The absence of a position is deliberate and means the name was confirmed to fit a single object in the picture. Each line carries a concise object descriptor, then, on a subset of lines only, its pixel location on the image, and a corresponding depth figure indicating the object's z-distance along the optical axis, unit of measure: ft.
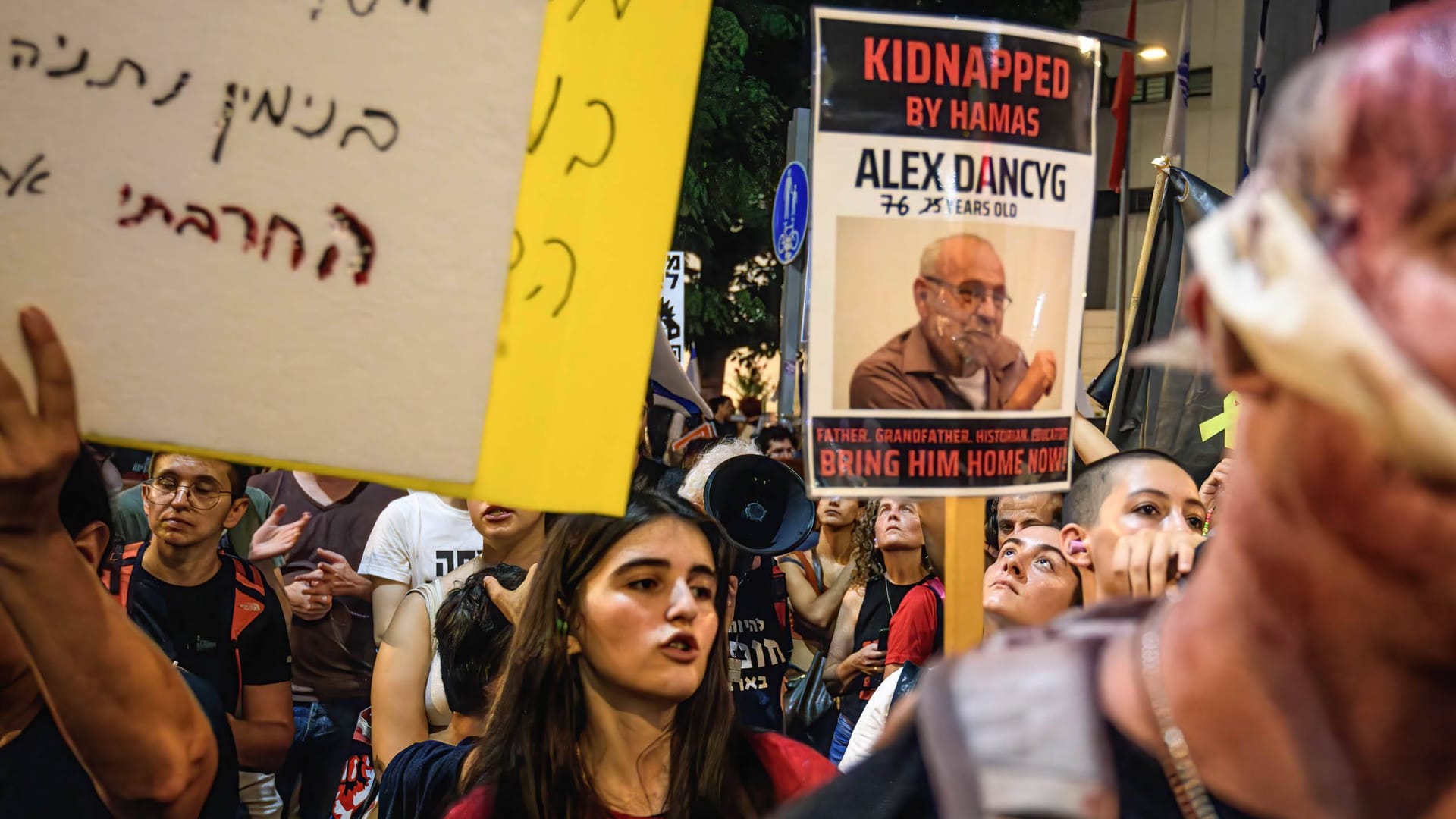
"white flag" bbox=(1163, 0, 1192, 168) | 25.34
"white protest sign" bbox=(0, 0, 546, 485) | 4.80
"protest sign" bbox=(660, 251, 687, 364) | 27.07
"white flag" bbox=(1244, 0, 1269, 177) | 29.45
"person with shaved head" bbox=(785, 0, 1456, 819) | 2.21
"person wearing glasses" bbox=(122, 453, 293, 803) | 13.64
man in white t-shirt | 15.10
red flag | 36.06
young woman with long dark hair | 7.92
